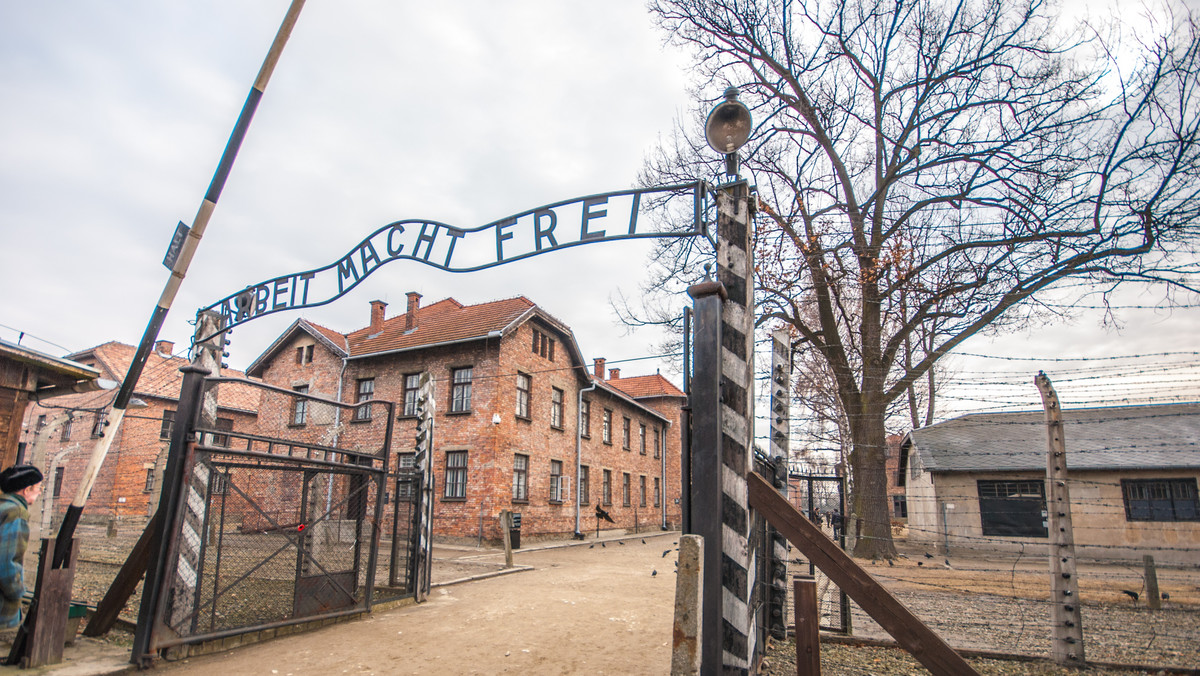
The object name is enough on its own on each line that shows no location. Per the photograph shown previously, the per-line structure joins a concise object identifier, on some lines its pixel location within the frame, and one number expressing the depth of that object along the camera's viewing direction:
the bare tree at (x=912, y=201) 12.10
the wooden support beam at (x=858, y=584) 3.29
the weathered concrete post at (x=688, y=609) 2.50
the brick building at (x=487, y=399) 19.98
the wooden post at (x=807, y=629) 3.53
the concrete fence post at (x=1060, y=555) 5.25
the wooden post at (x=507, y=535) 12.48
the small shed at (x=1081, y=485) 18.52
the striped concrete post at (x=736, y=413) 3.58
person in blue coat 4.71
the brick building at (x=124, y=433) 25.38
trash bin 18.69
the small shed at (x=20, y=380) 8.20
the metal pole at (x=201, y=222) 5.27
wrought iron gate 5.33
